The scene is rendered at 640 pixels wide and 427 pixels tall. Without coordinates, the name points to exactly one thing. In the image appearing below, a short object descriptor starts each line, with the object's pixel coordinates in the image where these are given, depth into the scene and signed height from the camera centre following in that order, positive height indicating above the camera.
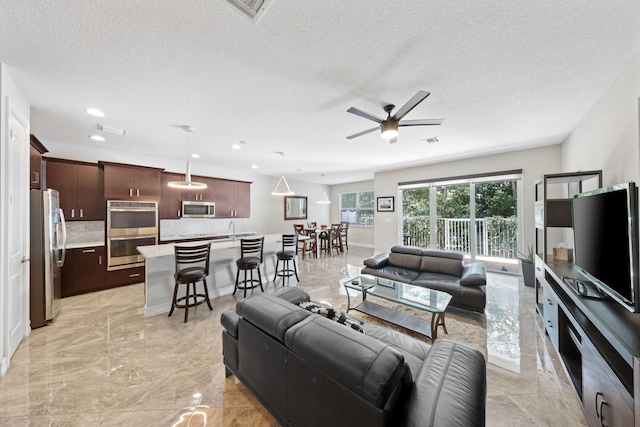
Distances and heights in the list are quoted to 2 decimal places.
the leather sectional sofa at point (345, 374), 0.90 -0.75
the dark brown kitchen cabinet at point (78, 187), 3.85 +0.52
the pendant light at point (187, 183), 3.42 +0.50
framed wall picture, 6.70 +0.27
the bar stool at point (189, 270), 2.97 -0.74
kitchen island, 3.11 -0.88
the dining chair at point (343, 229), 7.67 -0.54
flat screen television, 1.31 -0.21
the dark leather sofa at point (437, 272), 2.95 -0.93
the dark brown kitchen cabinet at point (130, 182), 4.17 +0.65
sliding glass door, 4.92 -0.04
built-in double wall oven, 4.11 -0.28
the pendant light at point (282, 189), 5.69 +0.65
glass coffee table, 2.39 -0.96
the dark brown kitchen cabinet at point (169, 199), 5.00 +0.37
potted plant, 4.02 -1.02
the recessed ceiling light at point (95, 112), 2.77 +1.29
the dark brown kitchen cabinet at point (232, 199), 6.06 +0.45
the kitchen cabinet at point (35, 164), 2.77 +0.66
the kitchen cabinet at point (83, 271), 3.70 -0.92
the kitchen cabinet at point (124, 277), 4.07 -1.13
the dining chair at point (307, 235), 6.96 -0.66
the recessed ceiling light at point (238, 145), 4.08 +1.29
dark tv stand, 1.05 -0.81
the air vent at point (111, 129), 3.31 +1.28
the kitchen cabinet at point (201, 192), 5.40 +0.56
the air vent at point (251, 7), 1.36 +1.26
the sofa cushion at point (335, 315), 1.52 -0.69
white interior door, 2.15 -0.16
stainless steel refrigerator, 2.69 -0.49
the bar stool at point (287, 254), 4.39 -0.77
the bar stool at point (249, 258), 3.73 -0.73
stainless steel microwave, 5.38 +0.14
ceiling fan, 2.33 +1.01
